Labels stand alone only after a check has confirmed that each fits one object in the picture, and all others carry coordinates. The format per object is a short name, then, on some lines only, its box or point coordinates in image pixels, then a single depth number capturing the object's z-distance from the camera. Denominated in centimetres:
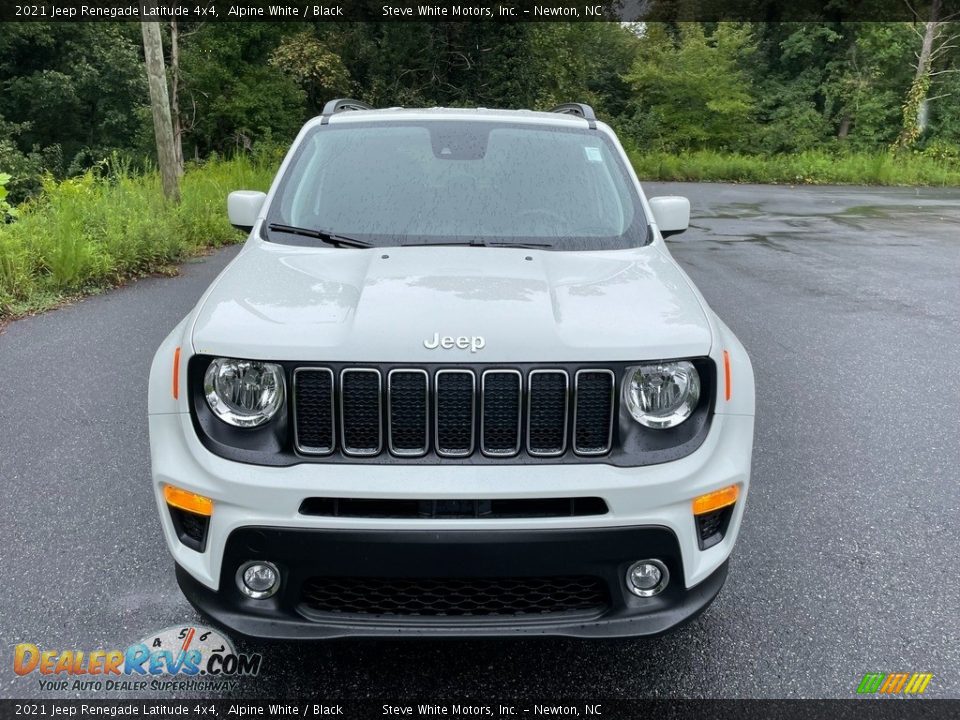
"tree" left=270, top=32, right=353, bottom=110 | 2762
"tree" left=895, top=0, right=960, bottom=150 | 2980
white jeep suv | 221
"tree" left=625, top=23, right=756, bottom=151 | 3472
